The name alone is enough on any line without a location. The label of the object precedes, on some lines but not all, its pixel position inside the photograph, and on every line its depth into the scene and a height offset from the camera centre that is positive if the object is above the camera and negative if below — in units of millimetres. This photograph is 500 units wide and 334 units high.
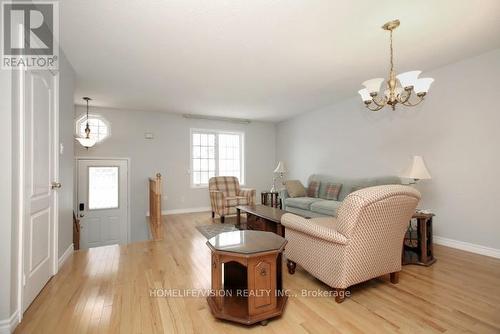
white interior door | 1841 -127
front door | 4996 -789
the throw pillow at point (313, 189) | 4914 -492
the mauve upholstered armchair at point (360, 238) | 1751 -584
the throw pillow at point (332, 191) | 4465 -487
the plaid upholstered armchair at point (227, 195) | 4832 -648
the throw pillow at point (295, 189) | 4991 -494
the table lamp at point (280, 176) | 6819 -300
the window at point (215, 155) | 6191 +294
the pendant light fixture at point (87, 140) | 4473 +497
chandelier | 2138 +746
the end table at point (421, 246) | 2674 -935
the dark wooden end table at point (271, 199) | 5325 -765
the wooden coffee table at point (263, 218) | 3081 -783
